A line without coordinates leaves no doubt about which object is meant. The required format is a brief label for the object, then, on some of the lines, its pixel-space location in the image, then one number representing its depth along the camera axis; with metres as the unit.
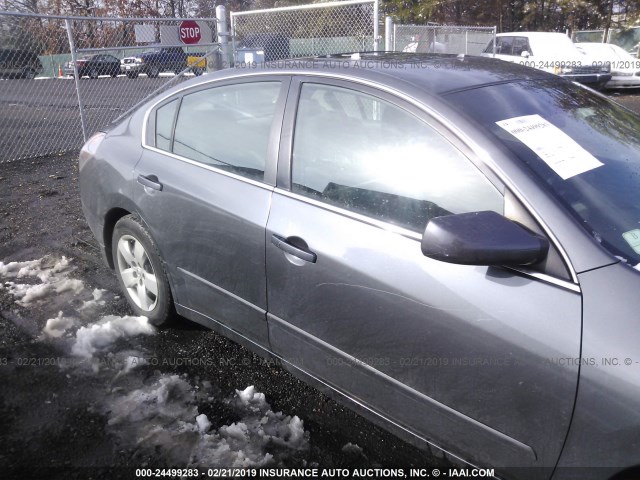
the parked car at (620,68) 16.14
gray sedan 1.63
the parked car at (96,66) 9.47
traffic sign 8.45
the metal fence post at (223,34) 8.70
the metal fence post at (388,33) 7.10
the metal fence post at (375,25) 6.47
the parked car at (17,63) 7.79
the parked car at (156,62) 9.24
